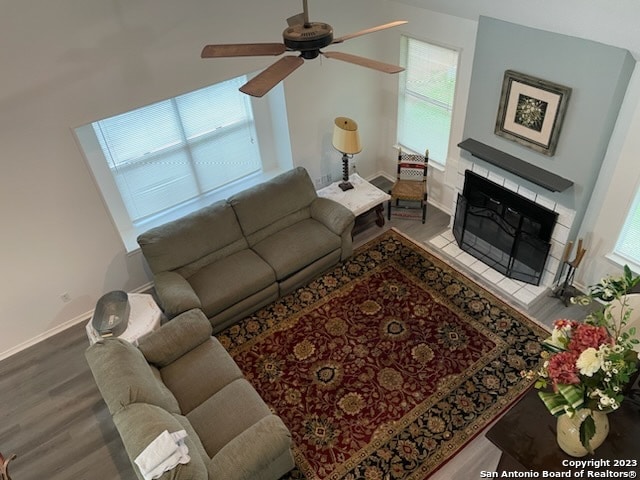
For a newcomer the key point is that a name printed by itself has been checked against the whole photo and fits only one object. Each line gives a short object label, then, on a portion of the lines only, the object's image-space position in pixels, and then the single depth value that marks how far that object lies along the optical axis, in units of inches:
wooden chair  239.8
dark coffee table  93.8
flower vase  89.7
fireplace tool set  188.2
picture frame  169.6
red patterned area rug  154.9
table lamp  223.6
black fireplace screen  195.9
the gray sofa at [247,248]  187.0
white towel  113.2
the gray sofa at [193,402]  124.8
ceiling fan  105.4
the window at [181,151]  199.5
